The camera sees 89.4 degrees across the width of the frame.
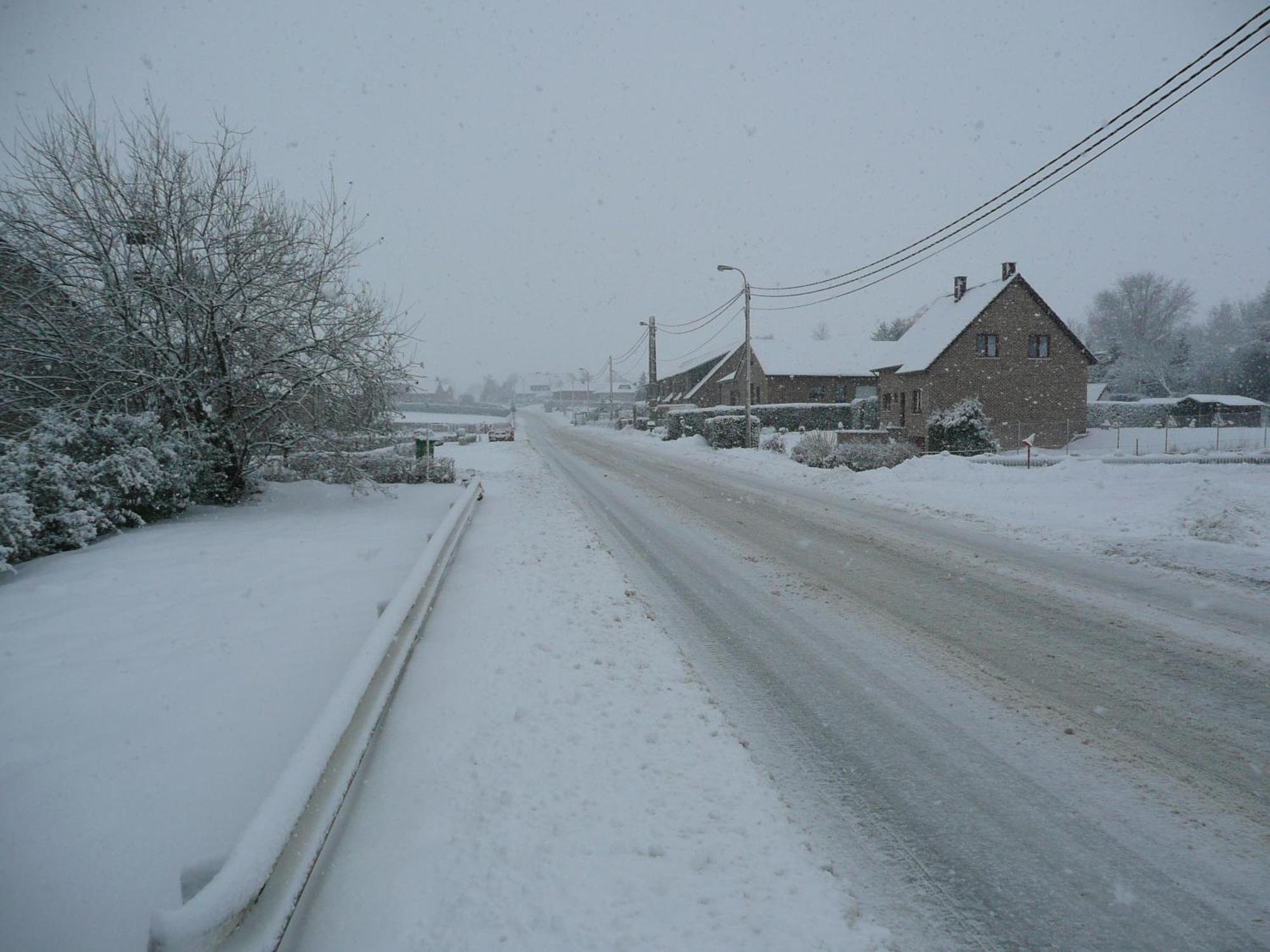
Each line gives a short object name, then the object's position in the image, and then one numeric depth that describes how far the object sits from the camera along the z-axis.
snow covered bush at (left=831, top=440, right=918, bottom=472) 19.47
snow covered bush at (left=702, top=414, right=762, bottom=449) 30.53
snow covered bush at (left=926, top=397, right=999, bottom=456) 25.19
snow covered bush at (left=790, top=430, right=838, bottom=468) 20.81
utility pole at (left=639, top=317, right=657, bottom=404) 48.44
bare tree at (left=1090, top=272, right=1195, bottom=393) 65.00
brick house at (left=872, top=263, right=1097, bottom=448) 33.66
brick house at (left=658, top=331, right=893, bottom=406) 47.47
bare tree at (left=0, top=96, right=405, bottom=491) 9.54
